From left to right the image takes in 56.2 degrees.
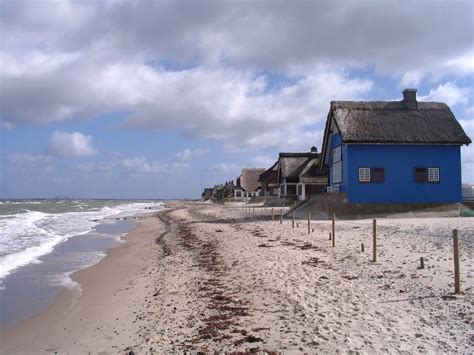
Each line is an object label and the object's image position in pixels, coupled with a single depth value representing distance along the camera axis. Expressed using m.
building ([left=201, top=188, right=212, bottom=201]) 121.11
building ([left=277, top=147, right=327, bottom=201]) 41.38
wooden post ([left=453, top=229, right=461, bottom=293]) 7.25
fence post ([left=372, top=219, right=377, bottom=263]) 10.44
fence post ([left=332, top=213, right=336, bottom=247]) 13.09
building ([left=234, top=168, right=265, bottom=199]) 82.77
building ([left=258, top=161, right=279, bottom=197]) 63.01
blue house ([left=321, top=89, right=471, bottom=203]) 23.72
